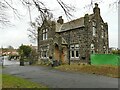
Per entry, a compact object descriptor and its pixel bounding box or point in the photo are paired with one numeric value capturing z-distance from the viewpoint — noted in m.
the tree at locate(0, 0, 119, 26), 3.17
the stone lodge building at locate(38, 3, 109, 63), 14.54
